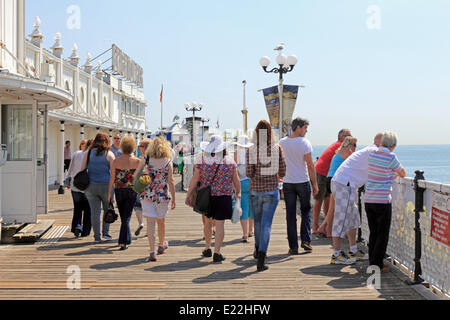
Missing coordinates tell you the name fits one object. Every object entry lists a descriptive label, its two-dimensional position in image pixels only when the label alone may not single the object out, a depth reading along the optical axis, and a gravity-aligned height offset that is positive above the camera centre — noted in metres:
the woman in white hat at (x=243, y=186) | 8.16 -0.45
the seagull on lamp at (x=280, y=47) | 17.59 +4.13
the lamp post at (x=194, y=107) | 35.66 +3.90
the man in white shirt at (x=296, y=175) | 7.05 -0.23
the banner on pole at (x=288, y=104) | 17.39 +2.01
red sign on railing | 4.81 -0.62
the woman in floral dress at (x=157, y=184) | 7.05 -0.36
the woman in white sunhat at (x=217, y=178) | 6.64 -0.26
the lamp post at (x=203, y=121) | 56.45 +4.49
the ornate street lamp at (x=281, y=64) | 17.17 +3.45
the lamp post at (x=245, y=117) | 36.02 +3.17
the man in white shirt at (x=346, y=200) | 6.45 -0.56
